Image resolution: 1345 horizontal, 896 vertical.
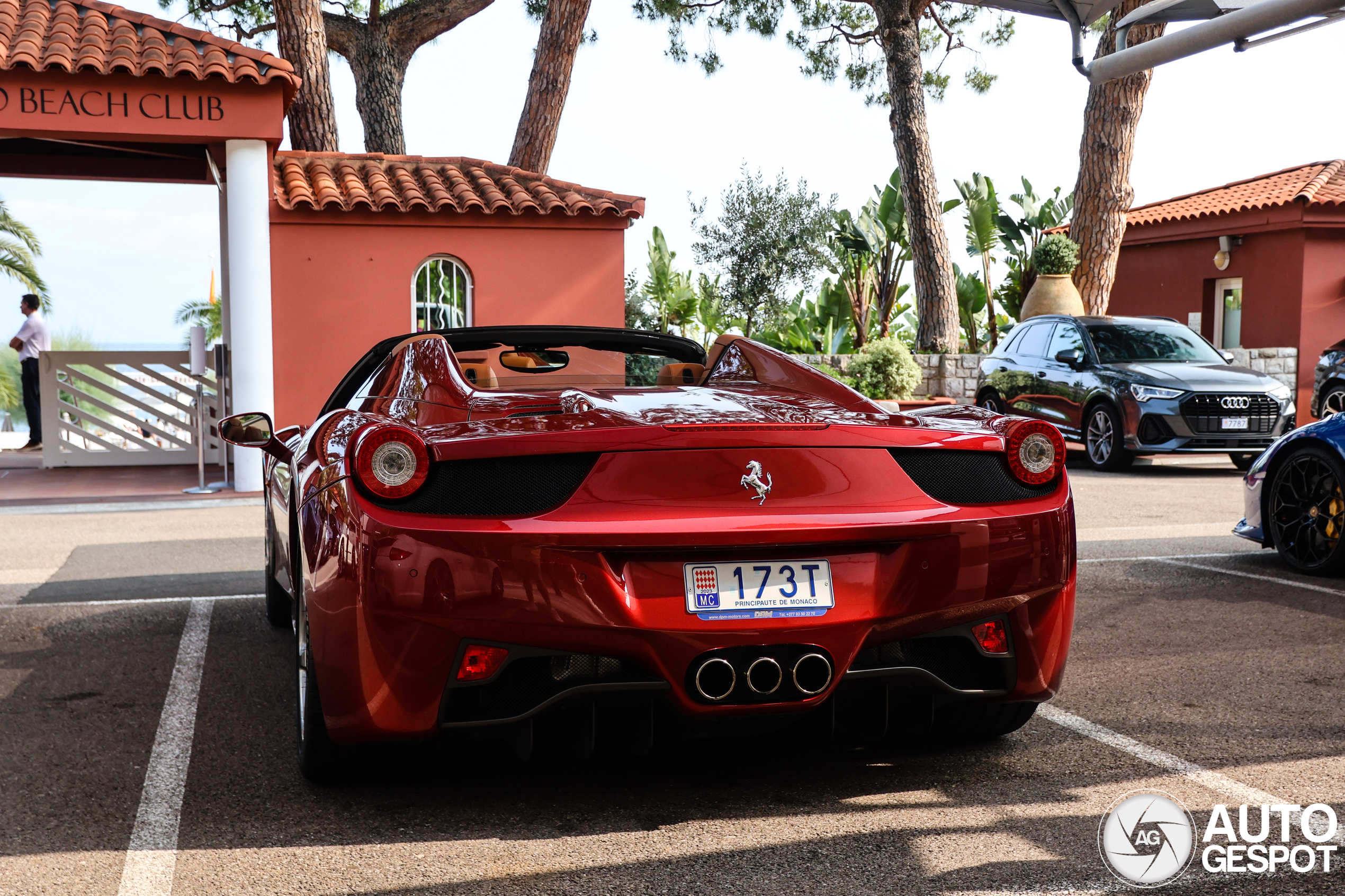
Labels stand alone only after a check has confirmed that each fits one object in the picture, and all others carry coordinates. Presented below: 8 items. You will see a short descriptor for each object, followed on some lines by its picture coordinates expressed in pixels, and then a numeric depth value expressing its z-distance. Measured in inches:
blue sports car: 254.4
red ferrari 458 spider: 112.8
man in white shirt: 628.7
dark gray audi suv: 516.1
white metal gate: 599.5
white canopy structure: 306.0
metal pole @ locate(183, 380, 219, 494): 483.5
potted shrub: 826.2
